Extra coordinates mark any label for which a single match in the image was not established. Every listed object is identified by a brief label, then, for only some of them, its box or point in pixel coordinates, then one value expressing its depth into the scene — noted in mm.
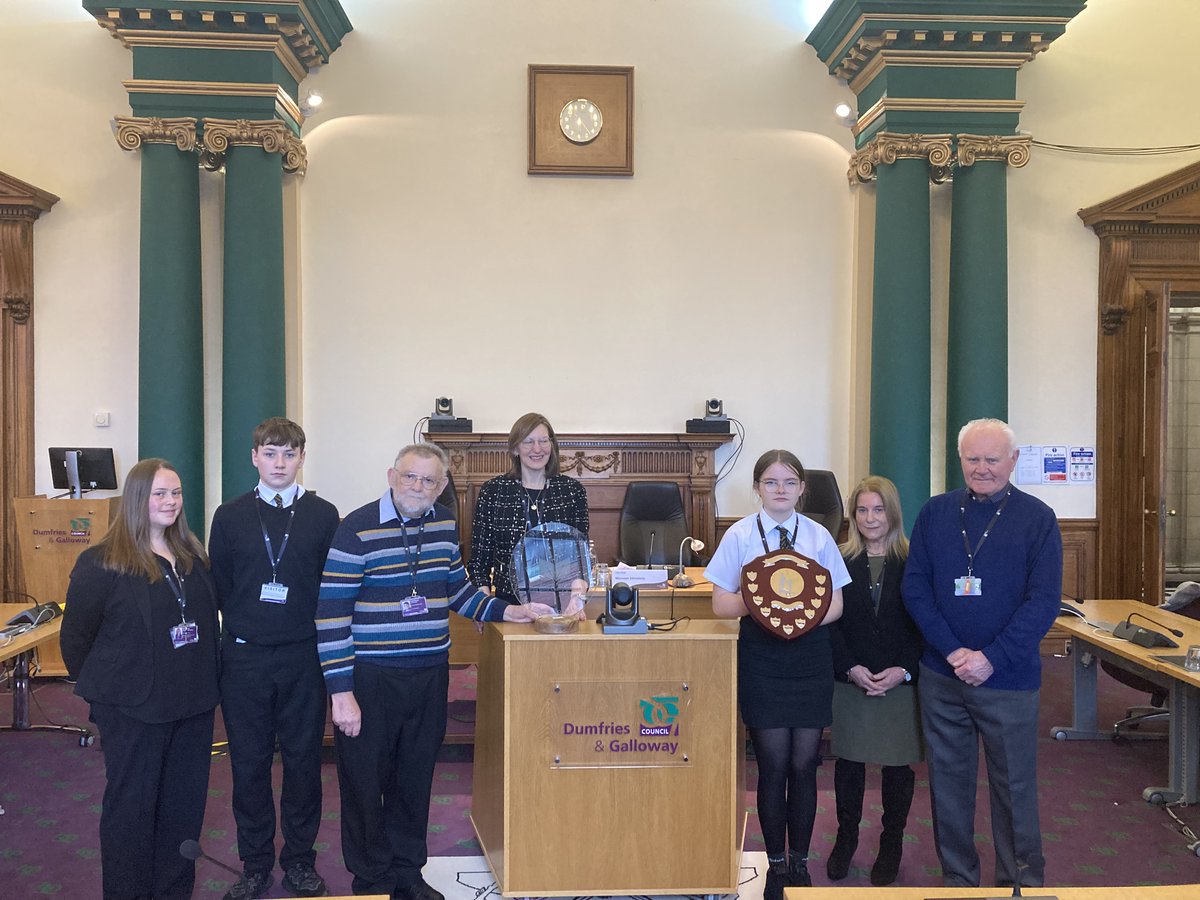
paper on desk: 4645
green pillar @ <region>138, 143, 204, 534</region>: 5914
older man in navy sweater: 2750
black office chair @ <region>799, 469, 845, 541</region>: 6219
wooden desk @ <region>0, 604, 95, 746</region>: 4609
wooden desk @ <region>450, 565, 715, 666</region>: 4492
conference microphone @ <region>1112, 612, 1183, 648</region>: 3953
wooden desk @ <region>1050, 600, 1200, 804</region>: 3865
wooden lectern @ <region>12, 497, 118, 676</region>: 5688
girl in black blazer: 2578
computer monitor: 5957
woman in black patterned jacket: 3336
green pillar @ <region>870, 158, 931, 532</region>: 6160
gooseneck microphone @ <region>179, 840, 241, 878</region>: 1717
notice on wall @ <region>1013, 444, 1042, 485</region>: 6664
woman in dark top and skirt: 3088
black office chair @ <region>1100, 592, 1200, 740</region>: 4504
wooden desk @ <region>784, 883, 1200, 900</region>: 1775
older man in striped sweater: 2740
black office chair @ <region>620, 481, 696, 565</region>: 6184
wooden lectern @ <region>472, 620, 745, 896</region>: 2805
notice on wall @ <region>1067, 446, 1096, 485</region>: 6691
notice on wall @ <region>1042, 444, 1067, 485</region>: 6688
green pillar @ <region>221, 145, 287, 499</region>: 5977
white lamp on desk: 4703
